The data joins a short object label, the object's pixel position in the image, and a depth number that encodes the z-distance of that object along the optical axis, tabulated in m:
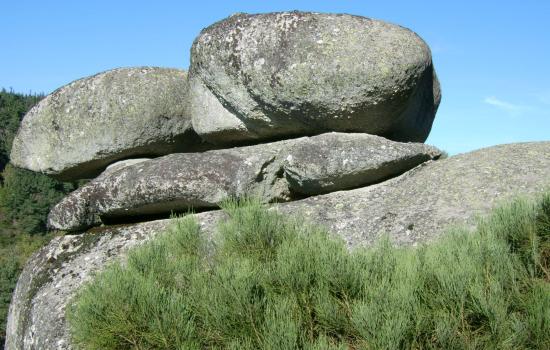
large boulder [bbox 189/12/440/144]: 6.78
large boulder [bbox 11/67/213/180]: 7.96
